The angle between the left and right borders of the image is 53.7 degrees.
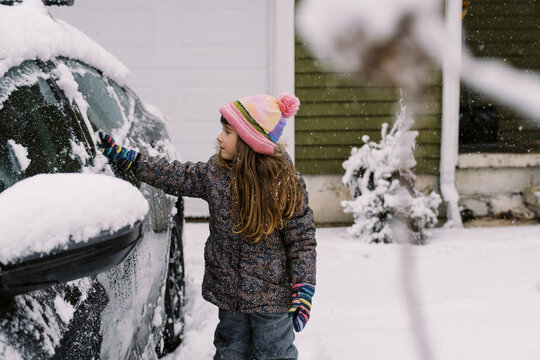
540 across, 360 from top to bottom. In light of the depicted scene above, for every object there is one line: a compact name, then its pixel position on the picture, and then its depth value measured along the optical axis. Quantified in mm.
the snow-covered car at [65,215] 990
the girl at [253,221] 2004
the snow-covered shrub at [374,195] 5172
